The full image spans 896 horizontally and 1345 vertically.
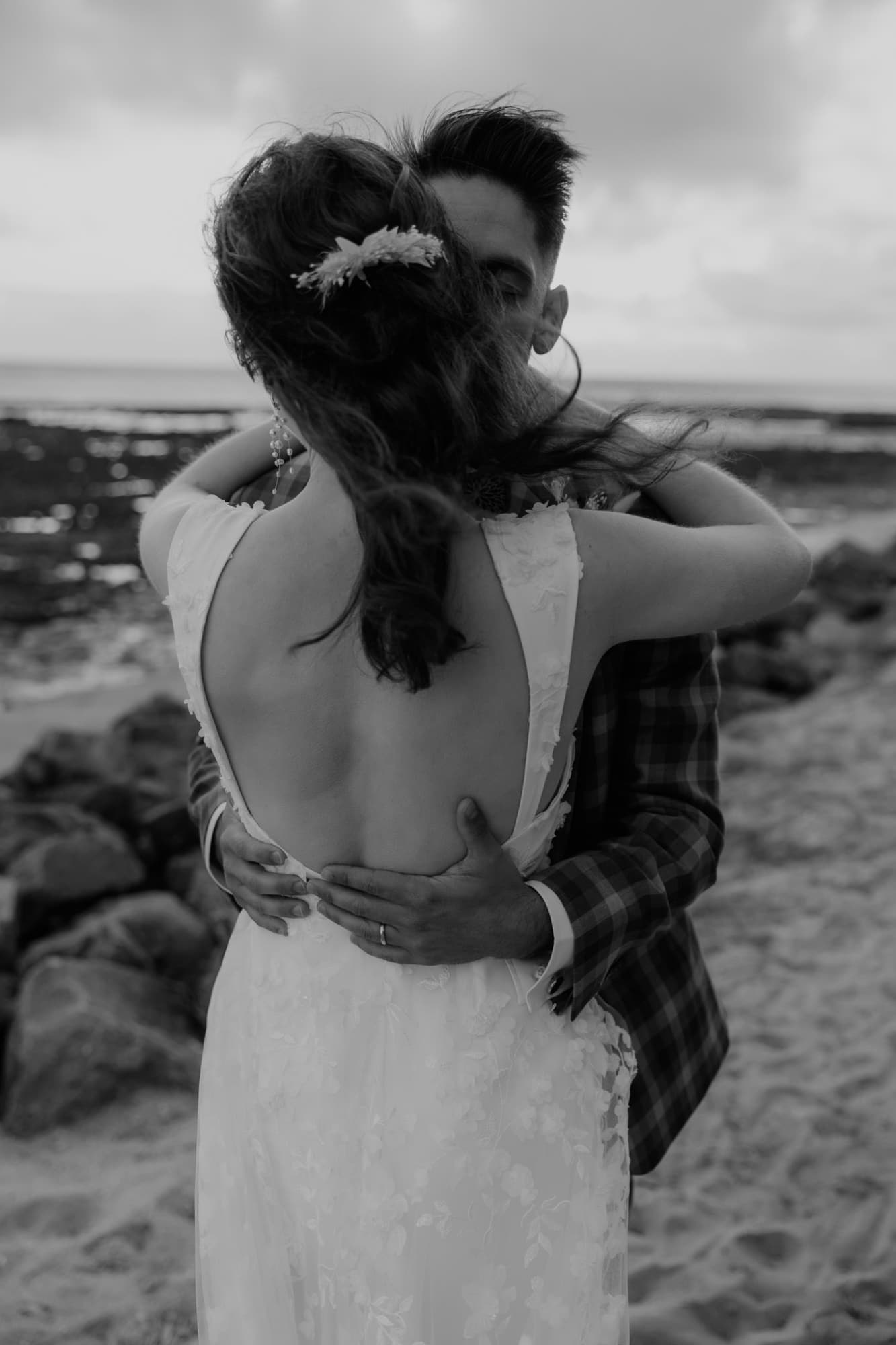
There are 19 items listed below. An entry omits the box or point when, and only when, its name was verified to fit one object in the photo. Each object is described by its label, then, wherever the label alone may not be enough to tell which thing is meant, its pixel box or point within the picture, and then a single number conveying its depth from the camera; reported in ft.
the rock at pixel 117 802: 18.12
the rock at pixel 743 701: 26.11
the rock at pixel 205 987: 13.70
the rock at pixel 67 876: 14.96
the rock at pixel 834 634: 31.27
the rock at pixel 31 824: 16.75
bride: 4.30
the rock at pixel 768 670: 27.84
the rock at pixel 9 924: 13.97
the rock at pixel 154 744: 20.26
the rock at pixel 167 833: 17.22
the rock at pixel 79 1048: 11.67
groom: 4.95
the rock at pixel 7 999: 12.77
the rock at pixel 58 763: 20.10
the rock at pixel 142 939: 13.84
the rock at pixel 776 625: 31.96
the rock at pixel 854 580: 35.32
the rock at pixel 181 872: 16.33
